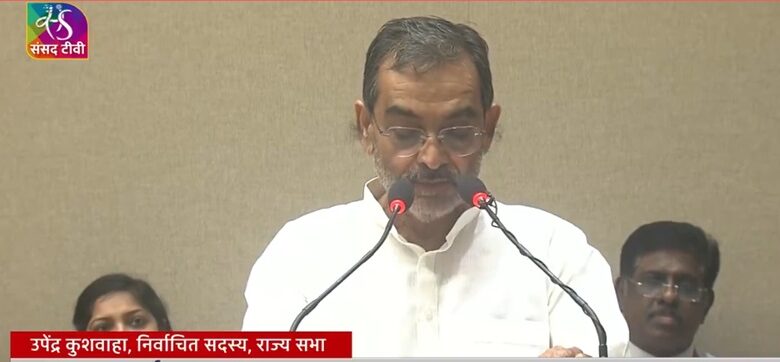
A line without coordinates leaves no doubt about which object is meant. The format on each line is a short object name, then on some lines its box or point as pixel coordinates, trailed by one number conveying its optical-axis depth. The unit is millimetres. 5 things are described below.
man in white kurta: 4581
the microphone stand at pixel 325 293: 4417
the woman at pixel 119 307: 4642
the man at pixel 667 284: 4665
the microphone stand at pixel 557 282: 4402
